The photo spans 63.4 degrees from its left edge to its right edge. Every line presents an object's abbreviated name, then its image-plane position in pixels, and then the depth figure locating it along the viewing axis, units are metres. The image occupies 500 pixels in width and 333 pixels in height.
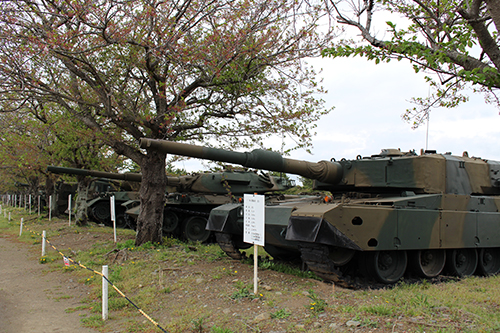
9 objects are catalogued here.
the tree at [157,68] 8.55
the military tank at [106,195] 15.68
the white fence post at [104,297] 5.46
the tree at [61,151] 14.33
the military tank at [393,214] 6.66
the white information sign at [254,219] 6.57
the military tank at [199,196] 15.03
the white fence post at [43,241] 10.50
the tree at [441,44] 4.82
